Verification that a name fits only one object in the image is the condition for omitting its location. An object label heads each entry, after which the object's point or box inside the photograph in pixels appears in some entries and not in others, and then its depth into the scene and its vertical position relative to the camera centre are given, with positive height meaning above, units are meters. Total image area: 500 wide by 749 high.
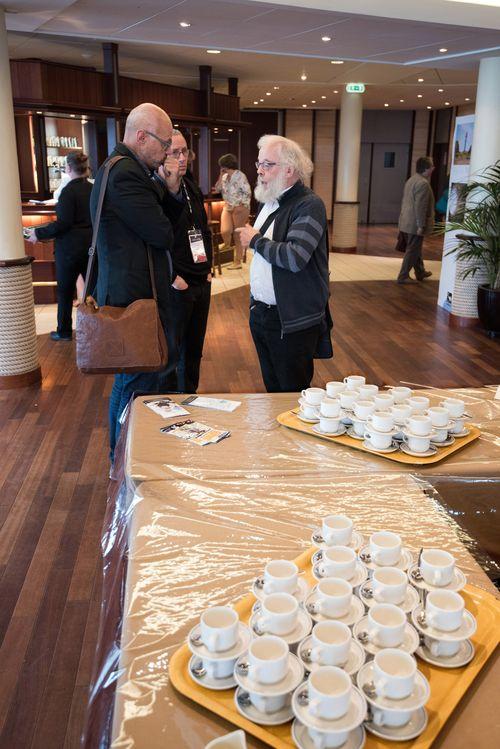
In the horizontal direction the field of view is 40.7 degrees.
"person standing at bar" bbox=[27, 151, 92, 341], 5.68 -0.62
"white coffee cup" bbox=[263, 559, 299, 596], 1.22 -0.74
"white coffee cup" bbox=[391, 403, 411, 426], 2.02 -0.73
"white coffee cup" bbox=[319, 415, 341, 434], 2.08 -0.79
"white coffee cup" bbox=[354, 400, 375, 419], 2.05 -0.73
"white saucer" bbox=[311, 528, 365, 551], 1.42 -0.78
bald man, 2.82 -0.24
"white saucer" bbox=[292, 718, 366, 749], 0.96 -0.80
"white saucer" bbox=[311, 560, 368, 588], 1.26 -0.75
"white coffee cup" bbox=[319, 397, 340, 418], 2.09 -0.74
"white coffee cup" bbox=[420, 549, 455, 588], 1.26 -0.73
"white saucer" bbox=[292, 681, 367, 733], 0.95 -0.77
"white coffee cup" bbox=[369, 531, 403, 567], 1.32 -0.74
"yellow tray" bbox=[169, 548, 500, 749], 0.99 -0.81
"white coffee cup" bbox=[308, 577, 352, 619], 1.16 -0.73
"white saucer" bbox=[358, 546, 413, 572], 1.33 -0.77
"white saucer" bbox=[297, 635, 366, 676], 1.06 -0.76
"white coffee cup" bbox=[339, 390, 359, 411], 2.15 -0.74
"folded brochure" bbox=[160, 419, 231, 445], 2.07 -0.83
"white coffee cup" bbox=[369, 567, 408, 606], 1.20 -0.73
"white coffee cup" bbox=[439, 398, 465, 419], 2.09 -0.74
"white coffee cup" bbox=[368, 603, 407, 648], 1.10 -0.73
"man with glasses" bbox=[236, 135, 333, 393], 2.91 -0.44
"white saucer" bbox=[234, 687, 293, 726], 1.01 -0.80
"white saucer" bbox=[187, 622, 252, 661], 1.09 -0.77
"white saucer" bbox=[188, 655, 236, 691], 1.07 -0.80
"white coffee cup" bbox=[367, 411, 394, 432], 1.97 -0.73
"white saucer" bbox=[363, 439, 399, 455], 1.96 -0.81
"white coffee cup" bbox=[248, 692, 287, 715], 1.01 -0.79
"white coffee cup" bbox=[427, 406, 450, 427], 2.01 -0.74
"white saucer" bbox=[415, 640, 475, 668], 1.13 -0.80
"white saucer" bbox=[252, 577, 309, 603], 1.24 -0.77
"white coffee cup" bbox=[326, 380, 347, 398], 2.27 -0.74
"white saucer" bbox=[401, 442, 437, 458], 1.92 -0.80
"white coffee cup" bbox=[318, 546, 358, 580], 1.27 -0.73
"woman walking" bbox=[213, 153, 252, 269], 9.96 -0.58
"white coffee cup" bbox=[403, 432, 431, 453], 1.92 -0.77
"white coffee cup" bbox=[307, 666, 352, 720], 0.96 -0.74
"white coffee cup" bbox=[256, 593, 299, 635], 1.12 -0.74
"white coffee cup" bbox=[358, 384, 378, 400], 2.21 -0.73
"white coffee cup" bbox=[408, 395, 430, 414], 2.09 -0.73
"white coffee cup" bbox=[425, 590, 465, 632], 1.15 -0.74
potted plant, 6.58 -0.69
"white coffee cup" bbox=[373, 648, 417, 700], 1.00 -0.74
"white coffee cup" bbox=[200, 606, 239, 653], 1.09 -0.74
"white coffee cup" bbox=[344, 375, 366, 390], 2.31 -0.73
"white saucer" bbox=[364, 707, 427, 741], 0.98 -0.80
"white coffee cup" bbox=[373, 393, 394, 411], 2.11 -0.73
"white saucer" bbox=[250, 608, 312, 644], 1.12 -0.76
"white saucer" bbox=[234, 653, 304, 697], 1.01 -0.77
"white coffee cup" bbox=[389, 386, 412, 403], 2.22 -0.75
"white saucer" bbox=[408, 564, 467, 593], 1.26 -0.76
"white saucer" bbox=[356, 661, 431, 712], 0.99 -0.77
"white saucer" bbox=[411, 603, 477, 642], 1.14 -0.77
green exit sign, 12.16 +1.24
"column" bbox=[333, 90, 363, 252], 12.68 -0.28
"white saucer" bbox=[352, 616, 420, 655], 1.10 -0.76
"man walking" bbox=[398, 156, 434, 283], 9.12 -0.68
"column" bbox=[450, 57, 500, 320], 6.70 +0.30
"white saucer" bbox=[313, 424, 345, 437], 2.08 -0.81
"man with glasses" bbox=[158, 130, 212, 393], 3.48 -0.52
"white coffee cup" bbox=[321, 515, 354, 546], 1.39 -0.74
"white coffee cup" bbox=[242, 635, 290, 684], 1.02 -0.74
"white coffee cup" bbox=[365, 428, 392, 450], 1.96 -0.78
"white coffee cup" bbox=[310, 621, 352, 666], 1.05 -0.74
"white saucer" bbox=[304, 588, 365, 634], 1.16 -0.76
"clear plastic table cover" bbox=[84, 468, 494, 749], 1.07 -0.83
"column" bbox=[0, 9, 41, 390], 4.48 -0.80
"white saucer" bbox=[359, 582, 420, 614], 1.20 -0.76
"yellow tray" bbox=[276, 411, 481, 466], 1.90 -0.81
